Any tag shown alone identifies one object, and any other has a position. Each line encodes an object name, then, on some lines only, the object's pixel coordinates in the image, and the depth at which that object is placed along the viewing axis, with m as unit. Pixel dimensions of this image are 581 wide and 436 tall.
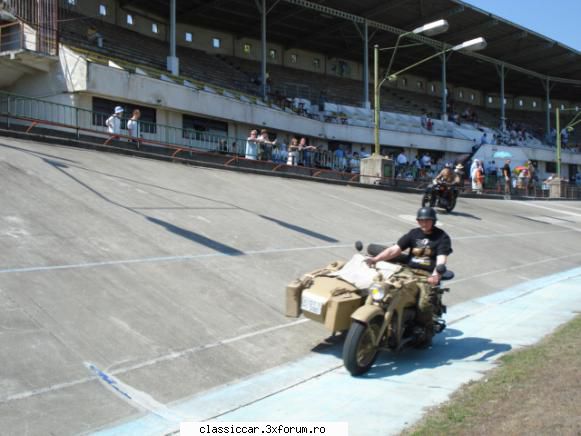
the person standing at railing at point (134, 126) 18.06
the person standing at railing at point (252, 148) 21.12
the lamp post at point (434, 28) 17.02
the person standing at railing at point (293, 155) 22.66
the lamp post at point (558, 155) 39.19
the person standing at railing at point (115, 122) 18.28
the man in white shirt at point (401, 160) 31.39
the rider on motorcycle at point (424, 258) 6.14
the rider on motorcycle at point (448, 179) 18.00
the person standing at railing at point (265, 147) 21.68
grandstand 23.56
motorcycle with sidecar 5.42
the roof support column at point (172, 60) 29.70
